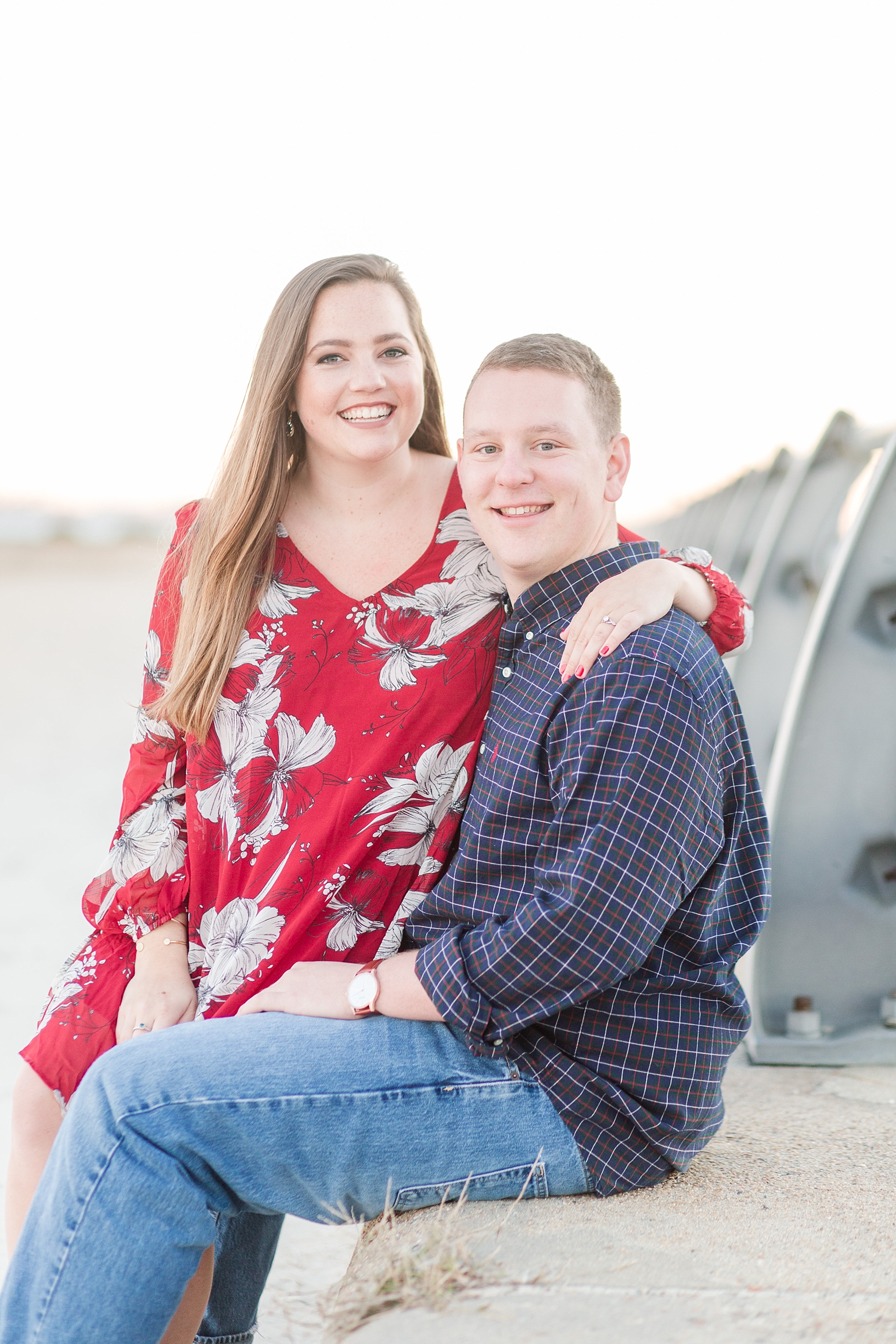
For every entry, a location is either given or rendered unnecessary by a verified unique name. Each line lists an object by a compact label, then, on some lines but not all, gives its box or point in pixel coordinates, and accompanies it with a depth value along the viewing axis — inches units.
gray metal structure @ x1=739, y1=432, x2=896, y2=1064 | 139.4
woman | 97.9
